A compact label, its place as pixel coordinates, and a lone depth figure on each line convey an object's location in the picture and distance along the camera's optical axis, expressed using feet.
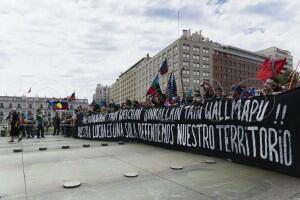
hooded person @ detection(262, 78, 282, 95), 18.62
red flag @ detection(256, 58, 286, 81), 24.00
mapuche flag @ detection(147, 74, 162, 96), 37.06
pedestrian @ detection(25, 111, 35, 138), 57.02
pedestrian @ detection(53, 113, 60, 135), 66.39
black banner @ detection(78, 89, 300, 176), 15.39
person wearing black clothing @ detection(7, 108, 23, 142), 43.73
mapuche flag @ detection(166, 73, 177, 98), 37.86
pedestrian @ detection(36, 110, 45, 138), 56.39
